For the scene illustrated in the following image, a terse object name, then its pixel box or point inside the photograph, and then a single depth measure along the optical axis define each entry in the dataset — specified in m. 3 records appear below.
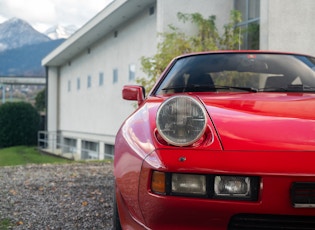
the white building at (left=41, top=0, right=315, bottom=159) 10.08
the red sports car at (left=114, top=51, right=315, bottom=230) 1.71
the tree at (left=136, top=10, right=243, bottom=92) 11.29
